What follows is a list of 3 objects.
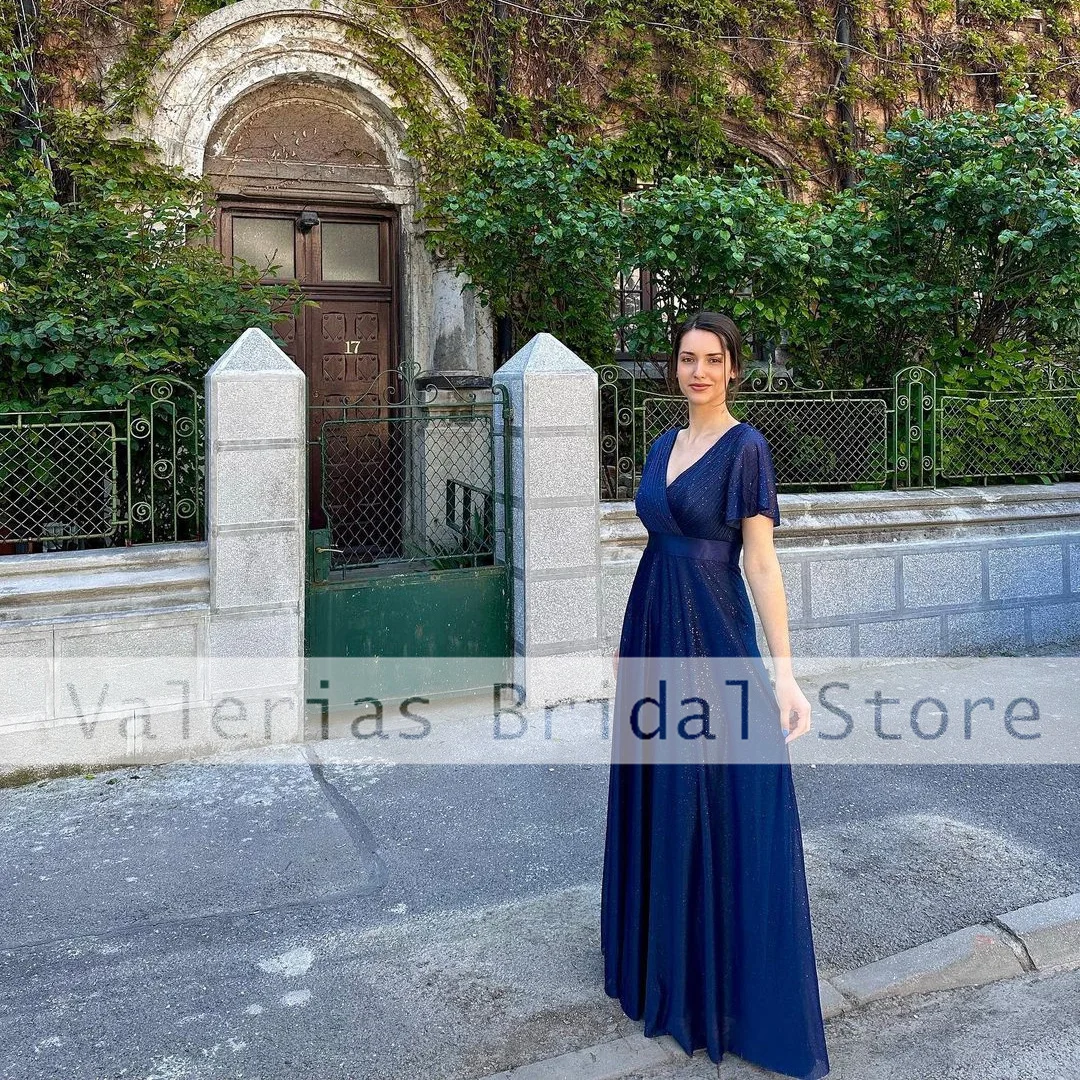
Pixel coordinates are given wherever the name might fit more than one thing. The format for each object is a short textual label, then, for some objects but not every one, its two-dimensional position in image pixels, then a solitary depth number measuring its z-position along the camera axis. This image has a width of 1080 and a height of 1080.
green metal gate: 5.88
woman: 2.89
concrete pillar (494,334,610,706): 6.15
